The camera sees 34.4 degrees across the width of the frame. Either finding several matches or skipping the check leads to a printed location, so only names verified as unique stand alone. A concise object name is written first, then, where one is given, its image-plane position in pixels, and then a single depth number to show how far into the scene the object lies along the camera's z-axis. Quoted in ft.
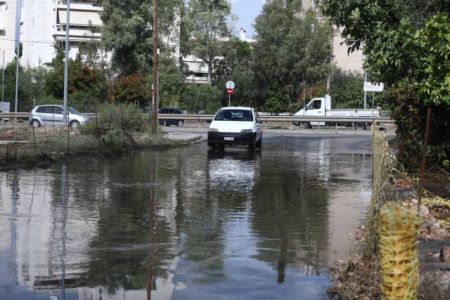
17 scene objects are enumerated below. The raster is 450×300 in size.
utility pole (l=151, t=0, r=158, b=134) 108.80
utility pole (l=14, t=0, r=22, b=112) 184.34
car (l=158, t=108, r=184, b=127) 167.65
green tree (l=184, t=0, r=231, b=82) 207.62
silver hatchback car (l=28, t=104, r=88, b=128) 131.95
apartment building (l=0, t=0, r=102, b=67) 293.84
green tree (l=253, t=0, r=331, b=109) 192.34
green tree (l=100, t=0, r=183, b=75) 194.18
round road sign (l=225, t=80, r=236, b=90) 154.70
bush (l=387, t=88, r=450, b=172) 47.60
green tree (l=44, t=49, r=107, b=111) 194.59
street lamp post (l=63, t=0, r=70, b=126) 112.70
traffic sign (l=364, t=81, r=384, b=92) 150.88
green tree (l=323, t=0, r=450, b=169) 43.09
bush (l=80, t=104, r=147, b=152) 78.69
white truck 164.45
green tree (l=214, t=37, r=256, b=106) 203.21
